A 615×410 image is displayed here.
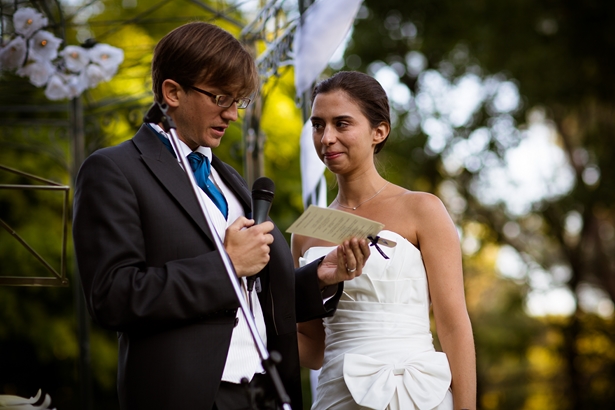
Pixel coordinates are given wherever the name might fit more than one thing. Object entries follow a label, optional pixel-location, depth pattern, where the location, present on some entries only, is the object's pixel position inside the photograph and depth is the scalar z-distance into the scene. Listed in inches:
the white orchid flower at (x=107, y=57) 208.2
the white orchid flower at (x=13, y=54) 167.8
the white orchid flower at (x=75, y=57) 205.6
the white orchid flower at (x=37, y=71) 177.0
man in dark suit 82.2
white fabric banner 163.5
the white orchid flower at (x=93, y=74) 207.9
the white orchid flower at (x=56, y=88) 203.2
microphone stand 76.5
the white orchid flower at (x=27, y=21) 168.7
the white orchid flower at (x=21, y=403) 100.0
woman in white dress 116.0
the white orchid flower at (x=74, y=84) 205.8
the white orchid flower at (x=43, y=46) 174.9
